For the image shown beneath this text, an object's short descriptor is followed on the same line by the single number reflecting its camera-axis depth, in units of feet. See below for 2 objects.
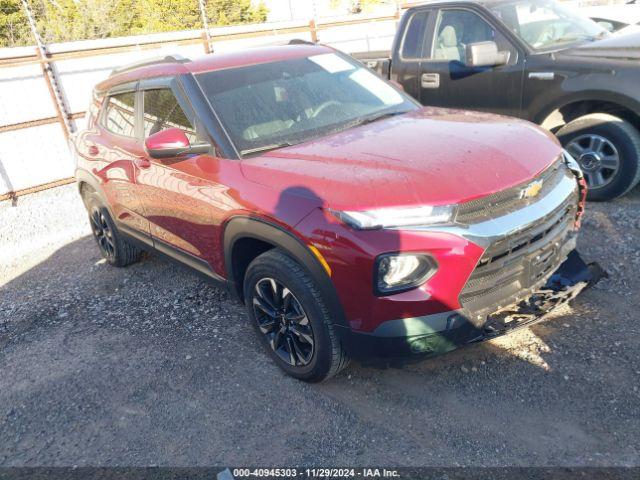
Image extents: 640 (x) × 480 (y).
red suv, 8.11
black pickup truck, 15.01
